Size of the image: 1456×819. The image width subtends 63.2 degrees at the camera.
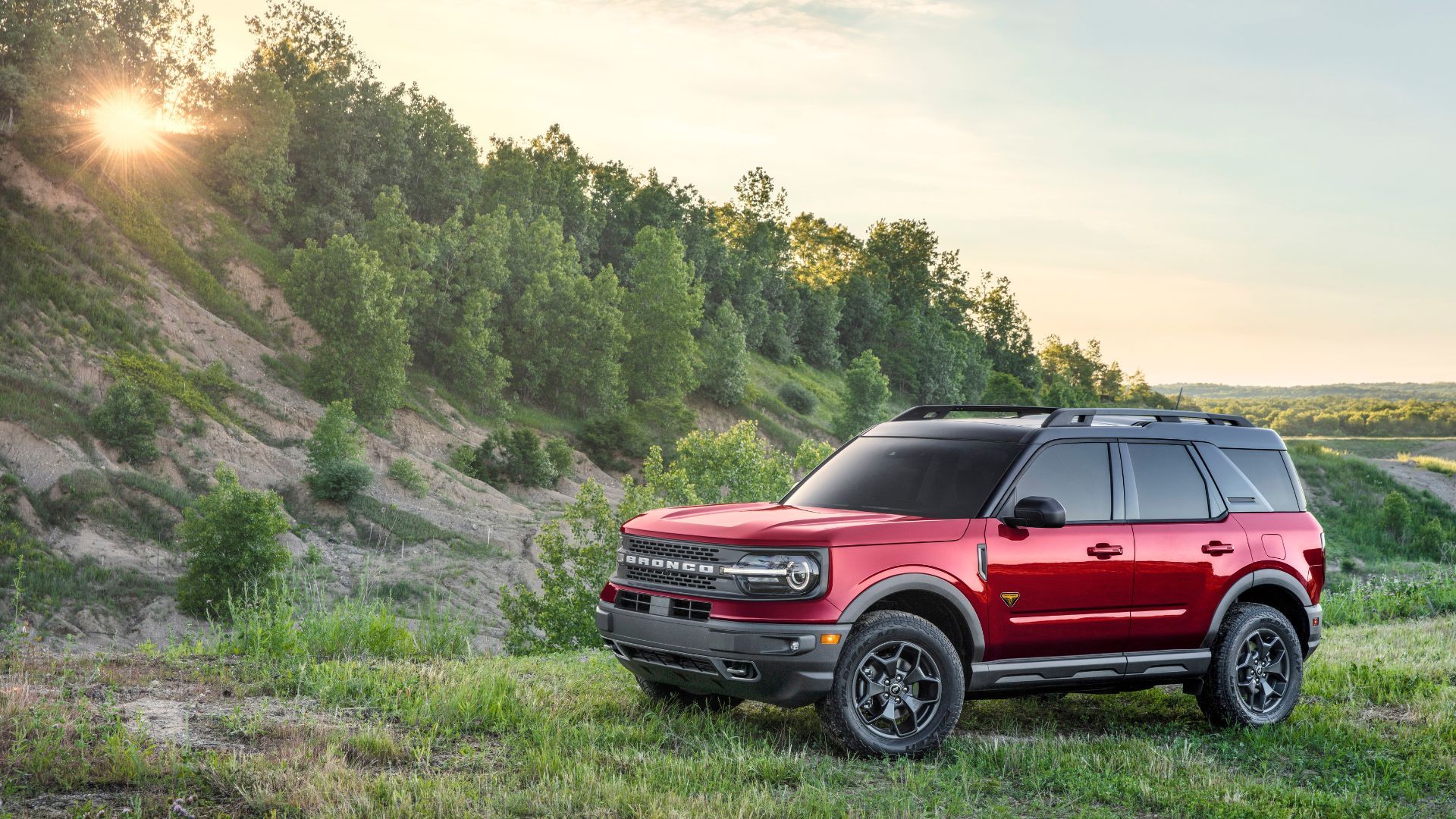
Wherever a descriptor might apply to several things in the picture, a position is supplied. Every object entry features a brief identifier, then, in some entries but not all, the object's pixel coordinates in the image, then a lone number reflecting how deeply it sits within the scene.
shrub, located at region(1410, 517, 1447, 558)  85.18
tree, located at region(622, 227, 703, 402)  83.88
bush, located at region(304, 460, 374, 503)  48.56
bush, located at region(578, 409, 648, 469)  72.56
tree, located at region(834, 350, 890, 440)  100.06
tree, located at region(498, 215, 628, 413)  77.44
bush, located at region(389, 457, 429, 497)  53.03
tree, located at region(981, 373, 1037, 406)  131.12
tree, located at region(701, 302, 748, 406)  93.38
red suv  6.62
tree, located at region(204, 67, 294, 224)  69.69
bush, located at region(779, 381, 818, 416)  105.94
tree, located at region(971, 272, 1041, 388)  156.00
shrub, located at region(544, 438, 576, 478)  64.69
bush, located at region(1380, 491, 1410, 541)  89.75
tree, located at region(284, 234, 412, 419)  58.19
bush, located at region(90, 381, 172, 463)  44.12
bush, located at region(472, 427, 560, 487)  61.47
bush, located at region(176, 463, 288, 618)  36.34
